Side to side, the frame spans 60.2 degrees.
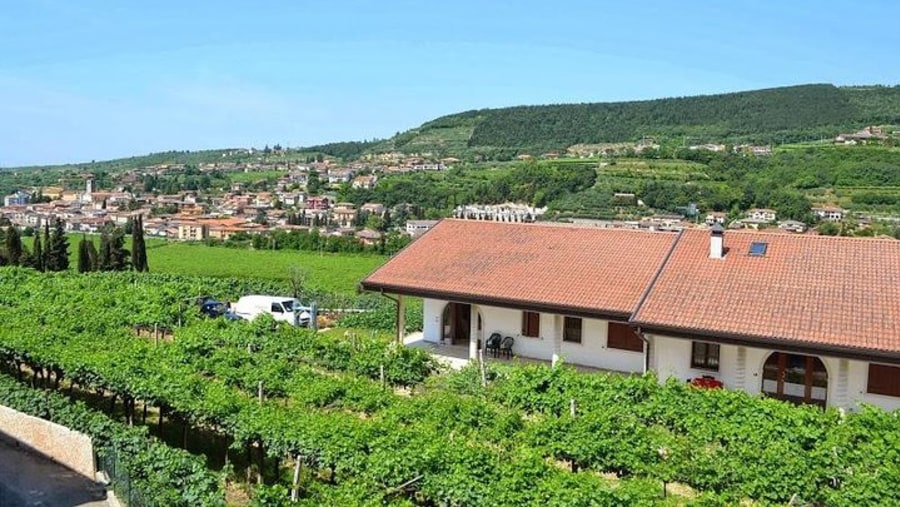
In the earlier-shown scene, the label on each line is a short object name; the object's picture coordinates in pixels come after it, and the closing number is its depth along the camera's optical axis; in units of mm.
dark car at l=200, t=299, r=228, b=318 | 29680
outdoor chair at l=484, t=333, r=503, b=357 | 21258
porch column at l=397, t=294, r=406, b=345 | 22641
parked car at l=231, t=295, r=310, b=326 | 28922
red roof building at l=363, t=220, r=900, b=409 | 16406
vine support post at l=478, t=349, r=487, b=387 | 17270
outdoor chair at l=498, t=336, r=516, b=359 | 21172
